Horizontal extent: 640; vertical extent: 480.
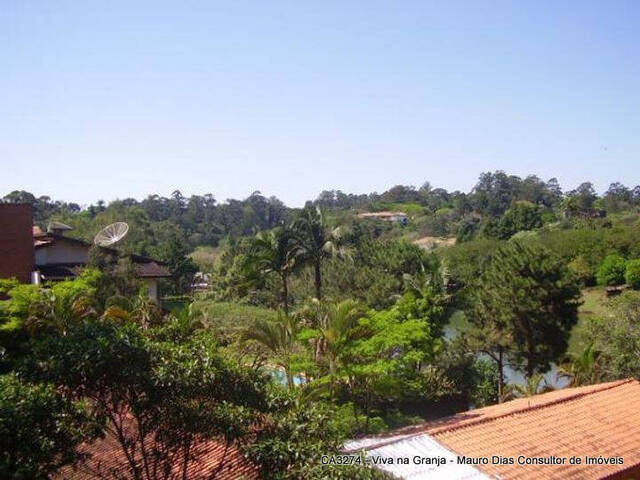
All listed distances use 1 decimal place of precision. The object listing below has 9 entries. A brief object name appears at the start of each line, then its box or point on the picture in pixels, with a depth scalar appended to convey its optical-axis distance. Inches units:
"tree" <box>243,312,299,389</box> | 518.3
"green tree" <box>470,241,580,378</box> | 743.1
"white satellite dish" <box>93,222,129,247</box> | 972.6
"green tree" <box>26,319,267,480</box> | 243.8
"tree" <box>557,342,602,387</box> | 692.1
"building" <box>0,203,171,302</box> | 850.1
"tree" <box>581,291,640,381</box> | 631.2
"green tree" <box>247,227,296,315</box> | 877.8
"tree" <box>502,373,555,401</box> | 659.4
